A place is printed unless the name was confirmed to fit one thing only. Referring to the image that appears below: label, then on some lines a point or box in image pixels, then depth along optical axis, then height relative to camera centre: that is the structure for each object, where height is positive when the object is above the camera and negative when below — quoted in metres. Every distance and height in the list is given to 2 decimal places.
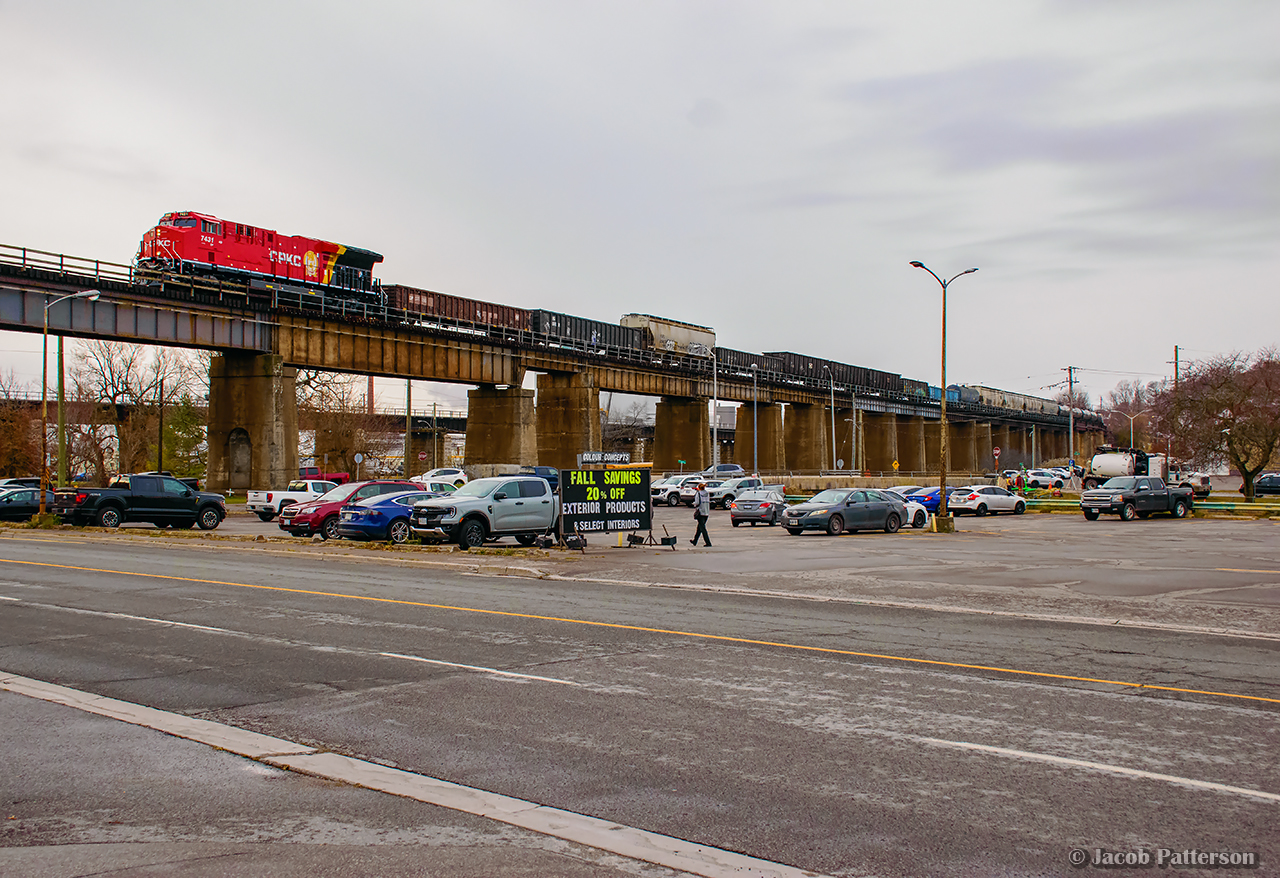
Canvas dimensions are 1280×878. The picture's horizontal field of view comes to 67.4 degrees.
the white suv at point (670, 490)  55.47 -1.23
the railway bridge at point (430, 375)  41.06 +6.22
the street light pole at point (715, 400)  78.38 +5.59
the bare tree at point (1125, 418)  149.27 +8.33
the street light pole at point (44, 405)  34.16 +2.55
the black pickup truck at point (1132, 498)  40.38 -1.40
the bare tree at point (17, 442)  76.25 +2.53
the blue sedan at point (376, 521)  26.33 -1.37
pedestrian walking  25.55 -1.10
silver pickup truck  23.73 -1.09
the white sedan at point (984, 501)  45.94 -1.66
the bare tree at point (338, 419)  78.19 +4.36
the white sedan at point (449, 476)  42.78 -0.26
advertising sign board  24.55 -0.83
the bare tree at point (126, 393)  80.25 +6.83
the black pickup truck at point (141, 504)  31.94 -1.07
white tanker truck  61.53 +0.03
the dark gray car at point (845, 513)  30.92 -1.48
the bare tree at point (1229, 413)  60.03 +3.36
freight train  43.53 +9.98
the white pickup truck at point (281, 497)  40.88 -1.09
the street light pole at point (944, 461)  33.09 +0.21
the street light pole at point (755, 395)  81.69 +6.55
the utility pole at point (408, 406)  67.62 +4.70
